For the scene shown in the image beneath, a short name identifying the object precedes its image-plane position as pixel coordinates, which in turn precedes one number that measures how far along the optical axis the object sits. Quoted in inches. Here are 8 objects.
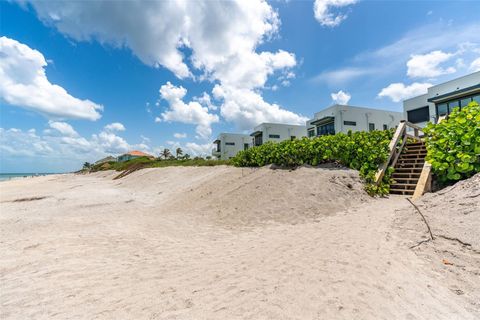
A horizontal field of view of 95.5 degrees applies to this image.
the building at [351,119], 1320.1
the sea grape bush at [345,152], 335.4
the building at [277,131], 1929.1
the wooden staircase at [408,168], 306.7
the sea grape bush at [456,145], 242.8
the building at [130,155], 2989.7
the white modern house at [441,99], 737.6
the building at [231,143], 2288.1
